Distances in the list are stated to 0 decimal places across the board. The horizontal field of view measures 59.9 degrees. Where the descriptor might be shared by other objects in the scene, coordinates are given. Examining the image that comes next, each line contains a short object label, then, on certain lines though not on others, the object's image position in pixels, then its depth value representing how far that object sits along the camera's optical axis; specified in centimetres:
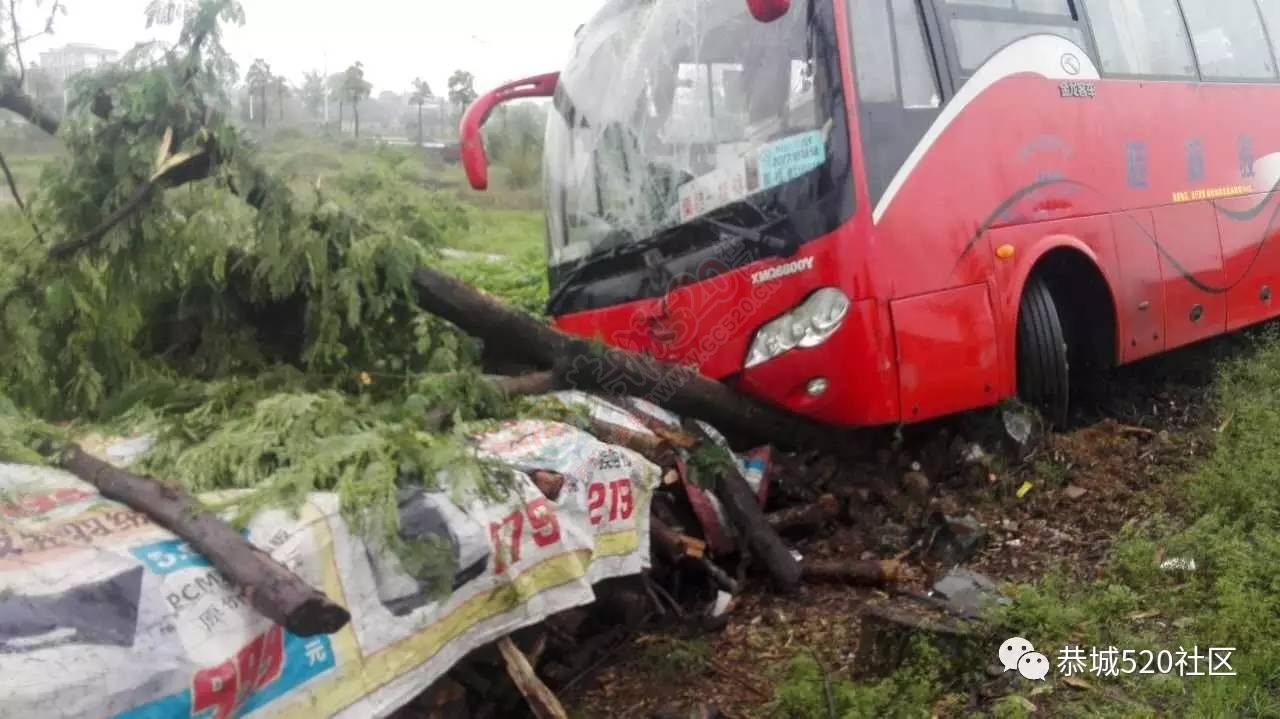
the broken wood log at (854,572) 424
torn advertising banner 237
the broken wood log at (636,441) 423
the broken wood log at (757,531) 430
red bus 464
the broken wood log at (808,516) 466
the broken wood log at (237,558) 254
